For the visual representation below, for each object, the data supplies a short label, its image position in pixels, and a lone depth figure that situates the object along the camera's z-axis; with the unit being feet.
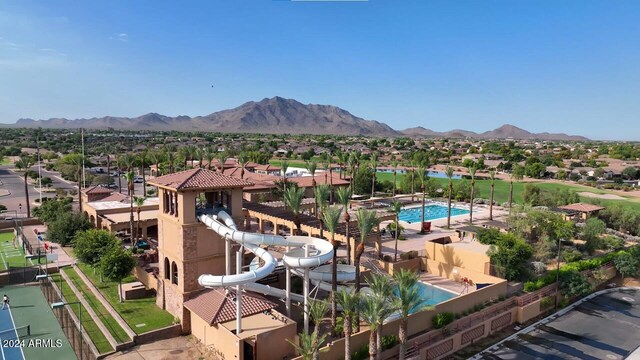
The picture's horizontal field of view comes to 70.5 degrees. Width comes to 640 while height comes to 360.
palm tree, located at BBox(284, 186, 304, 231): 110.00
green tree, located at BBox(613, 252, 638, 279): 120.88
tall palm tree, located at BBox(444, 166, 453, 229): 164.50
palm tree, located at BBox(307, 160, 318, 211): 189.47
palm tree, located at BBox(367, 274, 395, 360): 63.31
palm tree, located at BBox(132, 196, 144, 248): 125.90
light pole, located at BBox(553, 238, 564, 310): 105.19
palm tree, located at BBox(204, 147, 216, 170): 197.57
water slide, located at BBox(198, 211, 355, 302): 73.41
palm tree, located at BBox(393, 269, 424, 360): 65.67
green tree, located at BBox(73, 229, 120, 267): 102.47
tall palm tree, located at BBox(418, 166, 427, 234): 179.17
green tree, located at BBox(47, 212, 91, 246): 130.62
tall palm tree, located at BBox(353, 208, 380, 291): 85.40
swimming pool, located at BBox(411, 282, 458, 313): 98.68
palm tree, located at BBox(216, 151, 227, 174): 204.89
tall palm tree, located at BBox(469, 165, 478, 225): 172.49
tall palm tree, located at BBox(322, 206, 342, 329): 77.97
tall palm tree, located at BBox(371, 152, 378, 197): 212.74
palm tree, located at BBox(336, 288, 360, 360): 65.05
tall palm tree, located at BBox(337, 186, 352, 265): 96.79
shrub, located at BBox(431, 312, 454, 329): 84.38
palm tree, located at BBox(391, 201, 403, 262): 129.50
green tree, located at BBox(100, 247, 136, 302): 93.71
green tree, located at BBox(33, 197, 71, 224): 143.02
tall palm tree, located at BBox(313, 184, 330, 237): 101.81
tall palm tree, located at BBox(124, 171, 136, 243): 132.59
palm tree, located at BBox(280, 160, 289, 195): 170.54
